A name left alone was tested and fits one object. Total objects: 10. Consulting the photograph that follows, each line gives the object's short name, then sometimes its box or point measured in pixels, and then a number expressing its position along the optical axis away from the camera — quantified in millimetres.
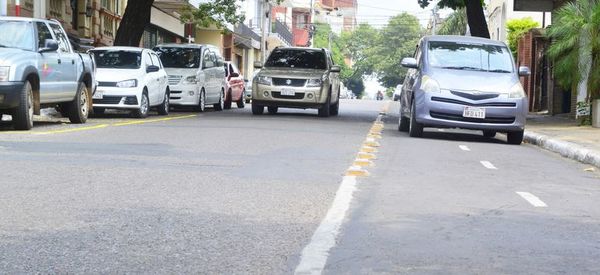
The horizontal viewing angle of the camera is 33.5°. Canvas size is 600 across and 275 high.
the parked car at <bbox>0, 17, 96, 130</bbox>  14742
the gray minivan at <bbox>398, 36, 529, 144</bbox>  16344
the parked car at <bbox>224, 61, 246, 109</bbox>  31031
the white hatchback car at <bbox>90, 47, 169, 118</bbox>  20594
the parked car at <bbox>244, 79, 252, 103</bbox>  41112
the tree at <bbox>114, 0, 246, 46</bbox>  26656
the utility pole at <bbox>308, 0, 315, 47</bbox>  95938
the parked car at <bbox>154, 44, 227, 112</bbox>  25312
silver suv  23766
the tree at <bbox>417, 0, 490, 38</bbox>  28188
